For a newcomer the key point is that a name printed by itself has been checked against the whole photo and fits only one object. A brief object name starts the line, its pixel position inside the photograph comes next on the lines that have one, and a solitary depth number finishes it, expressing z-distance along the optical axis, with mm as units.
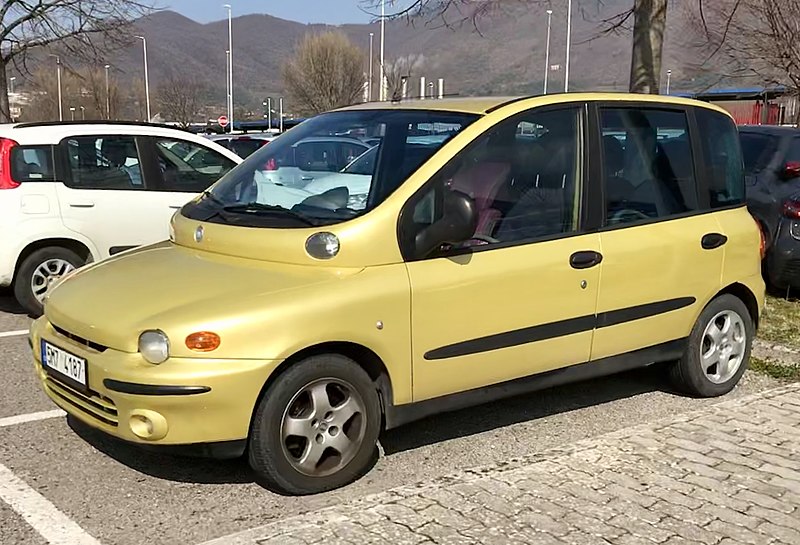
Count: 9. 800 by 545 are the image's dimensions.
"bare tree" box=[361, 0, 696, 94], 8812
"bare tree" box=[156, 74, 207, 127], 67638
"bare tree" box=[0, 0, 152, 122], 17062
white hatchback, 7207
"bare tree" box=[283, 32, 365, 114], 62188
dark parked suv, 7984
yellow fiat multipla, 3660
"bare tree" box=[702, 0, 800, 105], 16016
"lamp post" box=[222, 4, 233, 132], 59625
